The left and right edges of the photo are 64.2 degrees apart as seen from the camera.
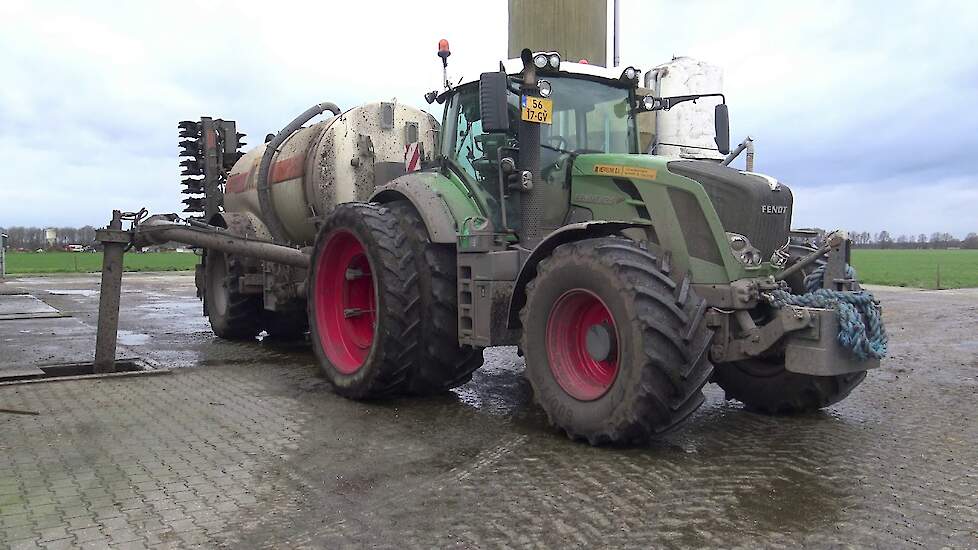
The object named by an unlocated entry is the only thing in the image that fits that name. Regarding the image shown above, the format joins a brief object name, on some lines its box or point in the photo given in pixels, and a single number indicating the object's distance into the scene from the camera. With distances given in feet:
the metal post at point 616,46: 25.34
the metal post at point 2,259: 97.60
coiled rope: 14.87
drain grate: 24.11
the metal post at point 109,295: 25.34
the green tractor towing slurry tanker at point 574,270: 15.11
